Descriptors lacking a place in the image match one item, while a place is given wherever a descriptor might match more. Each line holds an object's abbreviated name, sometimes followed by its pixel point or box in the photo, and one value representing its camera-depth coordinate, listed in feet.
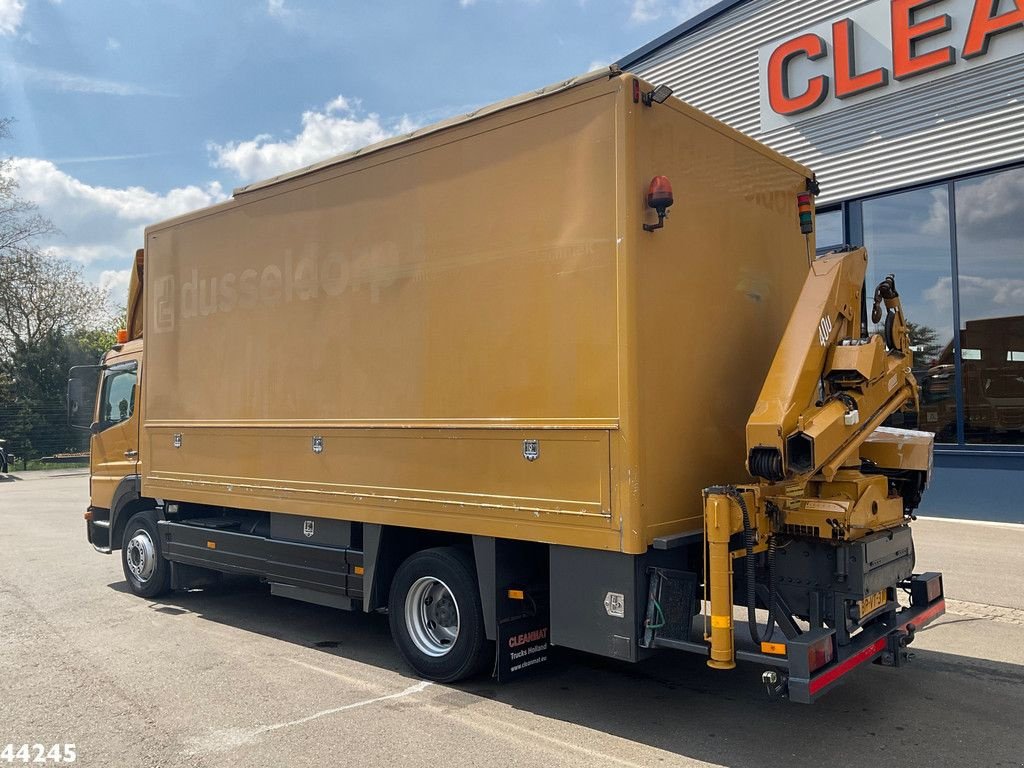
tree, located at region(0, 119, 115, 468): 106.52
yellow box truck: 14.84
